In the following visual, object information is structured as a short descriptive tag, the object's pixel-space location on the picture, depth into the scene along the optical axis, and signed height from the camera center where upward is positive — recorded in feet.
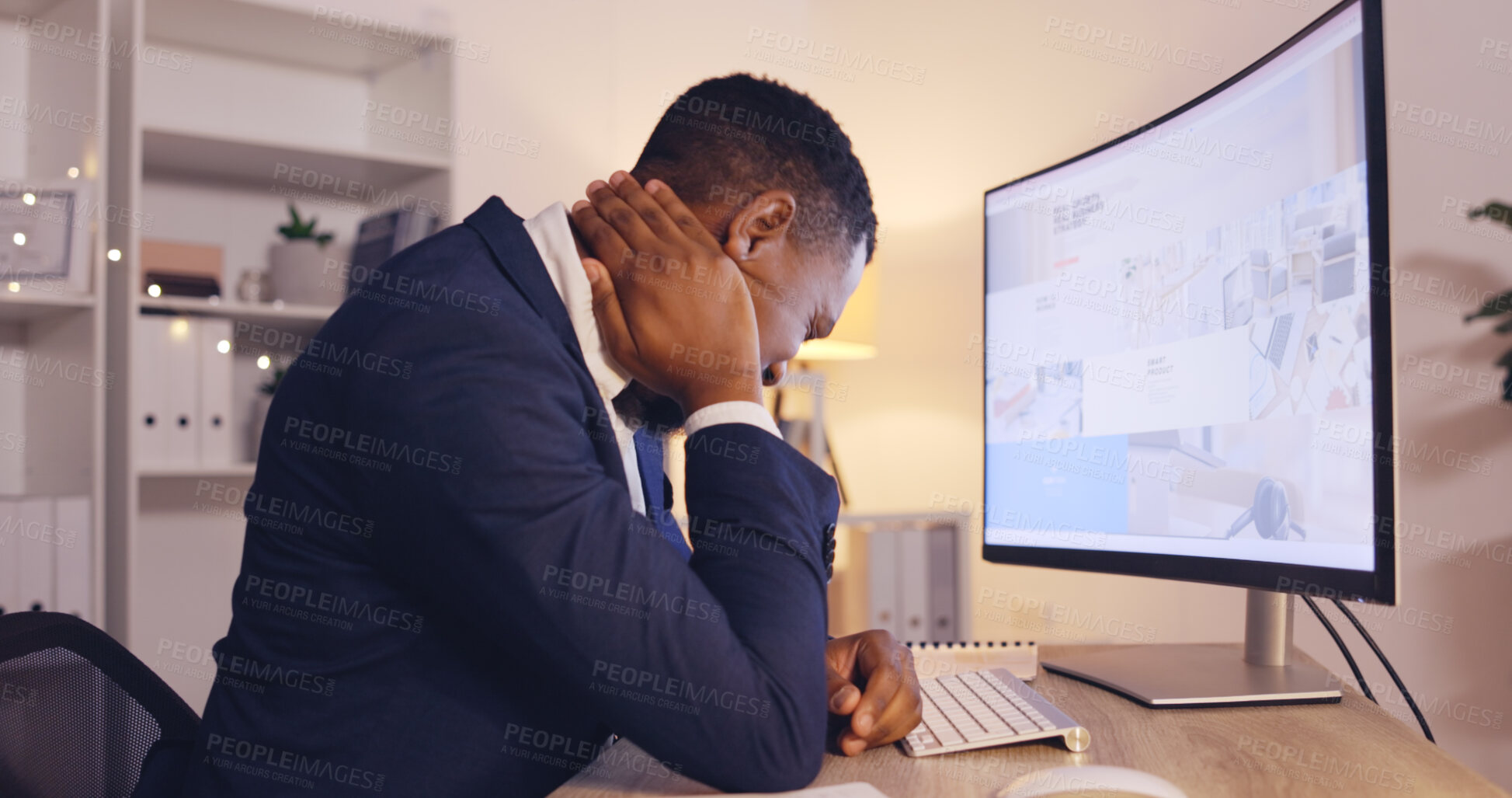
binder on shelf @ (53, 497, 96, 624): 6.90 -1.02
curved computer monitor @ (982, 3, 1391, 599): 2.66 +0.22
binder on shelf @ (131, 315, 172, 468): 7.38 +0.14
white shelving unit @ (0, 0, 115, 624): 7.10 +0.78
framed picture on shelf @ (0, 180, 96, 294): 7.06 +1.25
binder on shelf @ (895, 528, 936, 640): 8.96 -1.59
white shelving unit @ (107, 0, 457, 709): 7.76 +2.06
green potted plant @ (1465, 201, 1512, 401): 5.06 +0.52
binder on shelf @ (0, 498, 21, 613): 6.72 -1.02
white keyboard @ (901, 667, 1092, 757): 2.47 -0.83
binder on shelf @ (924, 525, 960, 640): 9.02 -1.59
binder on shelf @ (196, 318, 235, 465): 7.68 +0.15
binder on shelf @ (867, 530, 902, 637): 8.93 -1.54
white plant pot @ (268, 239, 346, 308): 8.34 +1.14
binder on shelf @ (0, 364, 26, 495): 7.77 -0.18
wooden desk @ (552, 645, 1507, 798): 2.20 -0.85
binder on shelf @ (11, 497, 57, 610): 6.75 -0.93
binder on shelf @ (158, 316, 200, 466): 7.54 +0.18
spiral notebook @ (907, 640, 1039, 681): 3.40 -0.86
